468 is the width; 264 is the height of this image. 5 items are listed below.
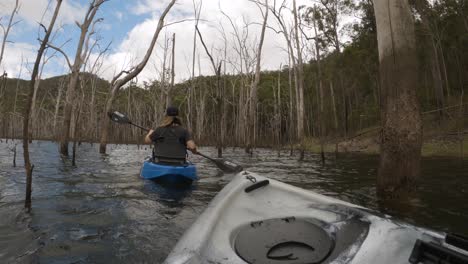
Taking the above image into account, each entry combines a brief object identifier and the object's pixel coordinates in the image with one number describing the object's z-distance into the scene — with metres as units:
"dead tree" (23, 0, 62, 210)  3.79
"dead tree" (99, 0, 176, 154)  12.66
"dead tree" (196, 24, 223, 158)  13.00
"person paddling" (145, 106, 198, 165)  5.76
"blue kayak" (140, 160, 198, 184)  5.46
